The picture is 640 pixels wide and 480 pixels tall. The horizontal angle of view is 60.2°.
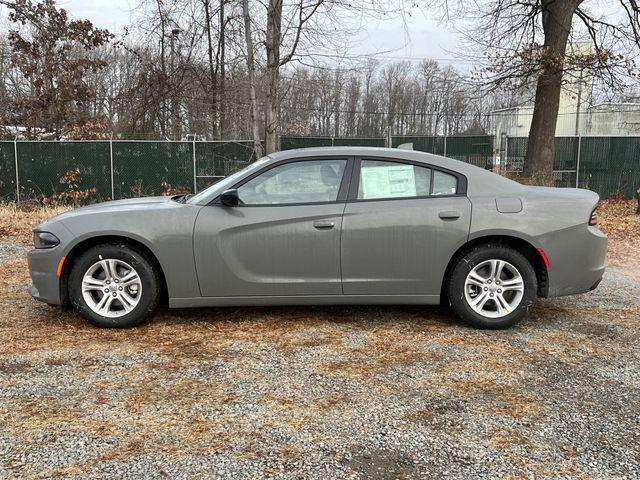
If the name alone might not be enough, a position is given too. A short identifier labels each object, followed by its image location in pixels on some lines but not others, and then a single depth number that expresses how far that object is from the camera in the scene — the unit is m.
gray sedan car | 4.57
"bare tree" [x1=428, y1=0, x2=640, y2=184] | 14.20
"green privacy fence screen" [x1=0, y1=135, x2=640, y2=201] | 15.09
